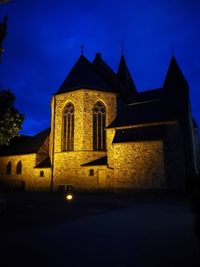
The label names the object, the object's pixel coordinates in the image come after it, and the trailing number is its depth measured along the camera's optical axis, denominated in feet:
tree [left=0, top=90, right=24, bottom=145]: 41.75
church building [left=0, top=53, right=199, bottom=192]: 63.41
